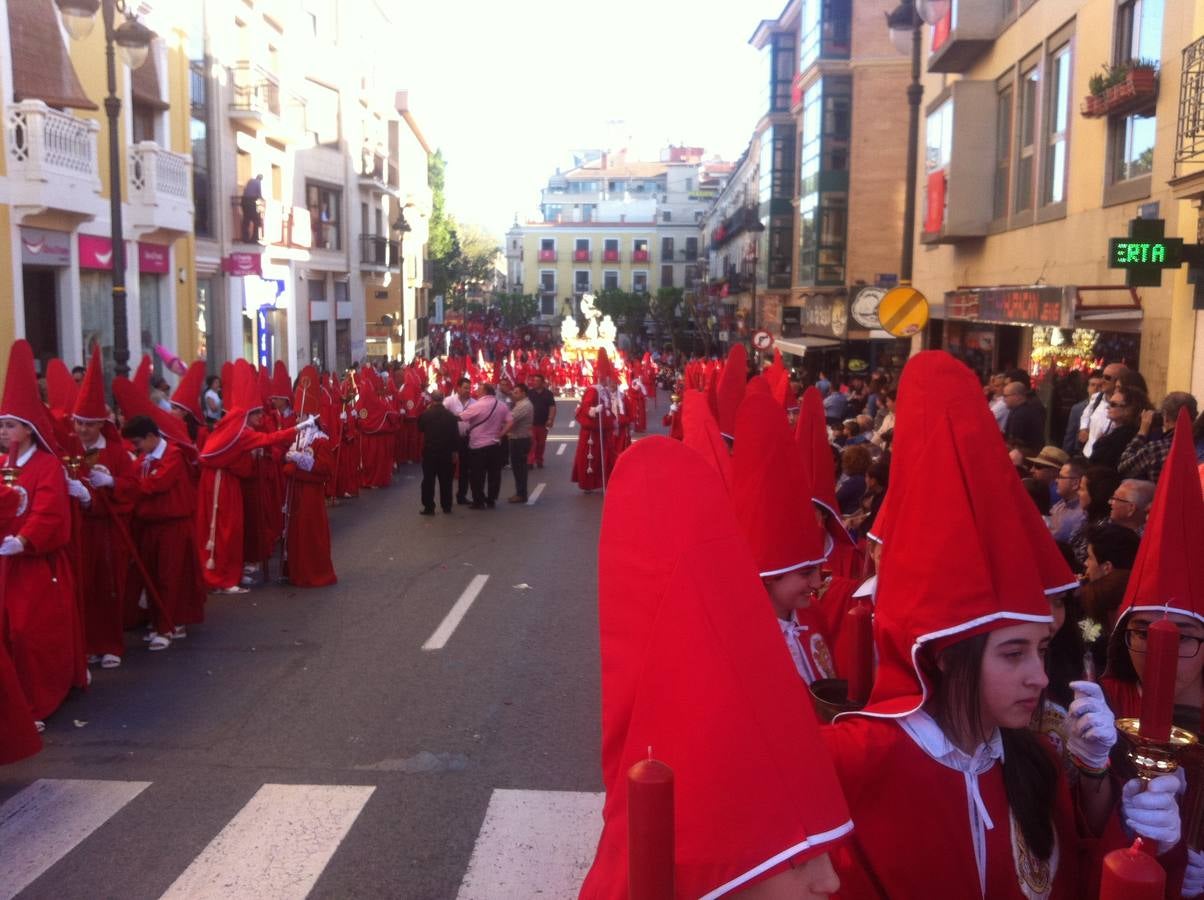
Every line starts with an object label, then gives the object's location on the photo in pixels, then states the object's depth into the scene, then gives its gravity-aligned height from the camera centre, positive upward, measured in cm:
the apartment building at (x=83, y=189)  1881 +224
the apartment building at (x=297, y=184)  2920 +410
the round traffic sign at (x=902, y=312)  1284 +13
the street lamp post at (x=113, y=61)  1385 +323
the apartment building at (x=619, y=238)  11019 +767
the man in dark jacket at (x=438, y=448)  1597 -175
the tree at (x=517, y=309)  10031 +90
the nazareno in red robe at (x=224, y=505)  1073 -172
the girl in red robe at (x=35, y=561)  702 -147
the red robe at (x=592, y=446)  1914 -203
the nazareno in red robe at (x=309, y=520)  1126 -191
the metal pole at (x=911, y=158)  1521 +226
